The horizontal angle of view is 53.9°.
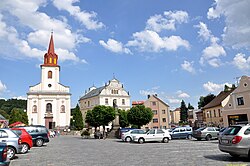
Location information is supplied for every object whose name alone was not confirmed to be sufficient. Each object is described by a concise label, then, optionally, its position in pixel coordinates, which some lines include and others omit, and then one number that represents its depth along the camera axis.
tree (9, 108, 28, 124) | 54.78
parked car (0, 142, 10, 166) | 7.29
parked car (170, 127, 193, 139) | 31.19
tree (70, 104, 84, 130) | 66.69
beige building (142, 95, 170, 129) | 70.50
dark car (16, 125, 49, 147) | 21.09
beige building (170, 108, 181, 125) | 146.00
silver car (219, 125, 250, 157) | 10.35
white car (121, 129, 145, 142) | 27.28
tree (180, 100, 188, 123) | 116.94
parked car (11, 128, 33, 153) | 15.57
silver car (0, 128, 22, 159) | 12.44
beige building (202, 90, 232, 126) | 47.56
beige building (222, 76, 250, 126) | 37.16
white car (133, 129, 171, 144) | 25.36
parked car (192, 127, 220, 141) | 27.30
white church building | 64.06
